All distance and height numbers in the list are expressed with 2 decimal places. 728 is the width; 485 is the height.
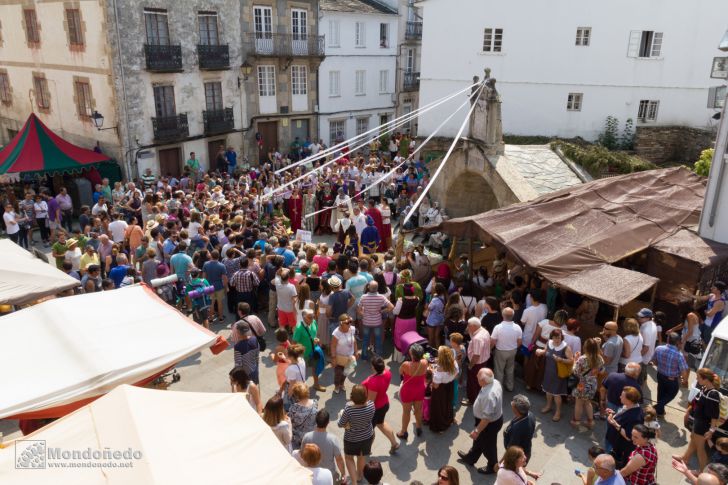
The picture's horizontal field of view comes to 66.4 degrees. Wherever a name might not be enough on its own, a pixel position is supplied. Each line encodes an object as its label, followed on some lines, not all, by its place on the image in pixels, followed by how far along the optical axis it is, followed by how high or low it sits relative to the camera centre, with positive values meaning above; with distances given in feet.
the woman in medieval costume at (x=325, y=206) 56.03 -12.70
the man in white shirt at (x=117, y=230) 41.73 -11.32
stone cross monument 48.80 -3.45
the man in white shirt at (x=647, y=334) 26.84 -11.75
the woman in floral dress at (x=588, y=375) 24.70 -12.76
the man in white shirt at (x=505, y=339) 26.91 -12.19
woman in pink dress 23.57 -12.59
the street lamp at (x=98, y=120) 62.44 -5.27
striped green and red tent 57.36 -8.48
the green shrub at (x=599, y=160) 58.59 -8.40
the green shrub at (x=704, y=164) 52.95 -7.59
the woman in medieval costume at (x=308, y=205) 53.72 -12.10
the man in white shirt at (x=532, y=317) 28.32 -11.67
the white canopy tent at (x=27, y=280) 26.86 -10.03
